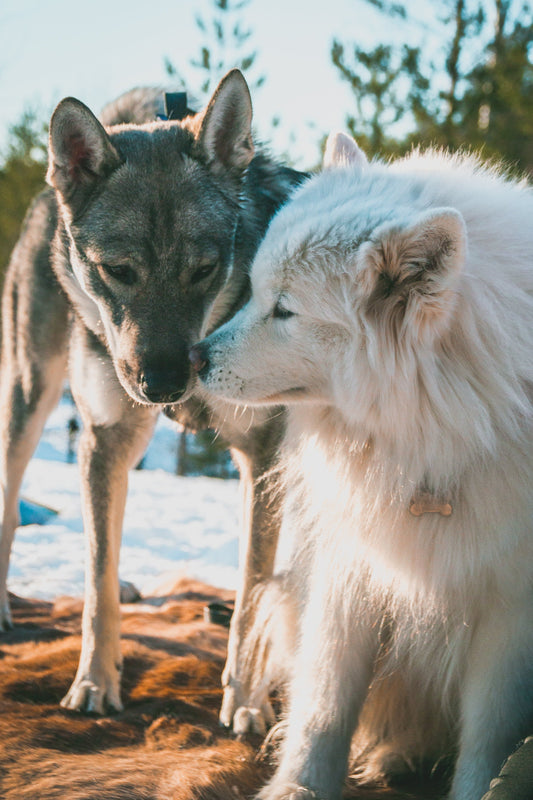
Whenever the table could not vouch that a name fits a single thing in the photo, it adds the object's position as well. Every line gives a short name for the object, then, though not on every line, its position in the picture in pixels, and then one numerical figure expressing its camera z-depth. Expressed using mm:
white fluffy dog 1646
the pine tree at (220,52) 9266
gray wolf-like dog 2486
